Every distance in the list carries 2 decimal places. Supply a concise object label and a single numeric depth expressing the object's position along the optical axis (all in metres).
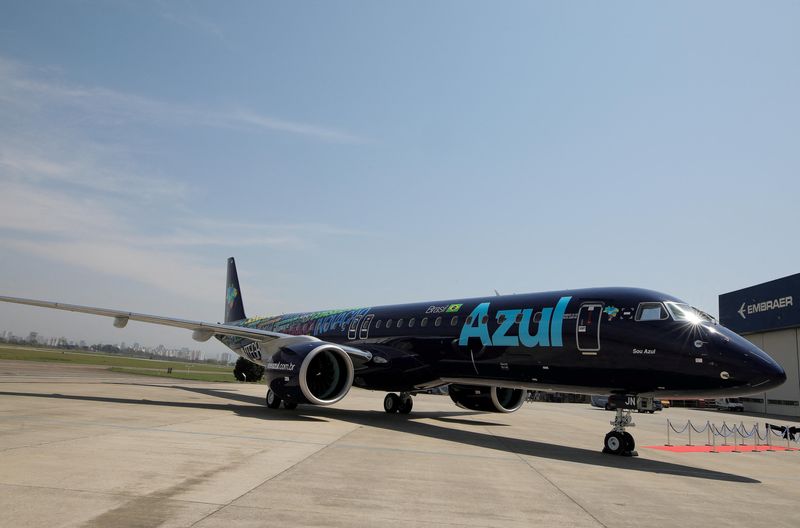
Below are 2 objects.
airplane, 11.35
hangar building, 39.25
